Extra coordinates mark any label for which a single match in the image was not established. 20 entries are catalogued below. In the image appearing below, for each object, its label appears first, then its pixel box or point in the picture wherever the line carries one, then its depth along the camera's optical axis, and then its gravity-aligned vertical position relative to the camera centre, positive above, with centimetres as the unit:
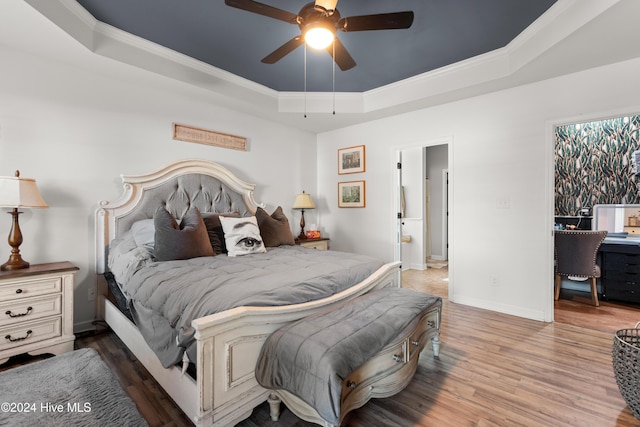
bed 134 -63
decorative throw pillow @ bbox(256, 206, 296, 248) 327 -21
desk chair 339 -49
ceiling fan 178 +123
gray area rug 101 -70
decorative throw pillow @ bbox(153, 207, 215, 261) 233 -22
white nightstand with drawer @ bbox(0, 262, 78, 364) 202 -72
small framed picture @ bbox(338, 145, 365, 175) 447 +82
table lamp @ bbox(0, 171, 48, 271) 207 +7
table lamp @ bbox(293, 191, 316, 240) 443 +14
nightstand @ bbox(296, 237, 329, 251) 418 -45
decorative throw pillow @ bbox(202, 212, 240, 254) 279 -19
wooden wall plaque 337 +92
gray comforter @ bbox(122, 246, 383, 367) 152 -45
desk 338 -66
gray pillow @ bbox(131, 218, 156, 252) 254 -20
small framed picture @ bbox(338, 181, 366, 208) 448 +28
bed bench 127 -71
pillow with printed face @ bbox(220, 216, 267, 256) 275 -24
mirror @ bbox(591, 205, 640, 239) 381 -9
